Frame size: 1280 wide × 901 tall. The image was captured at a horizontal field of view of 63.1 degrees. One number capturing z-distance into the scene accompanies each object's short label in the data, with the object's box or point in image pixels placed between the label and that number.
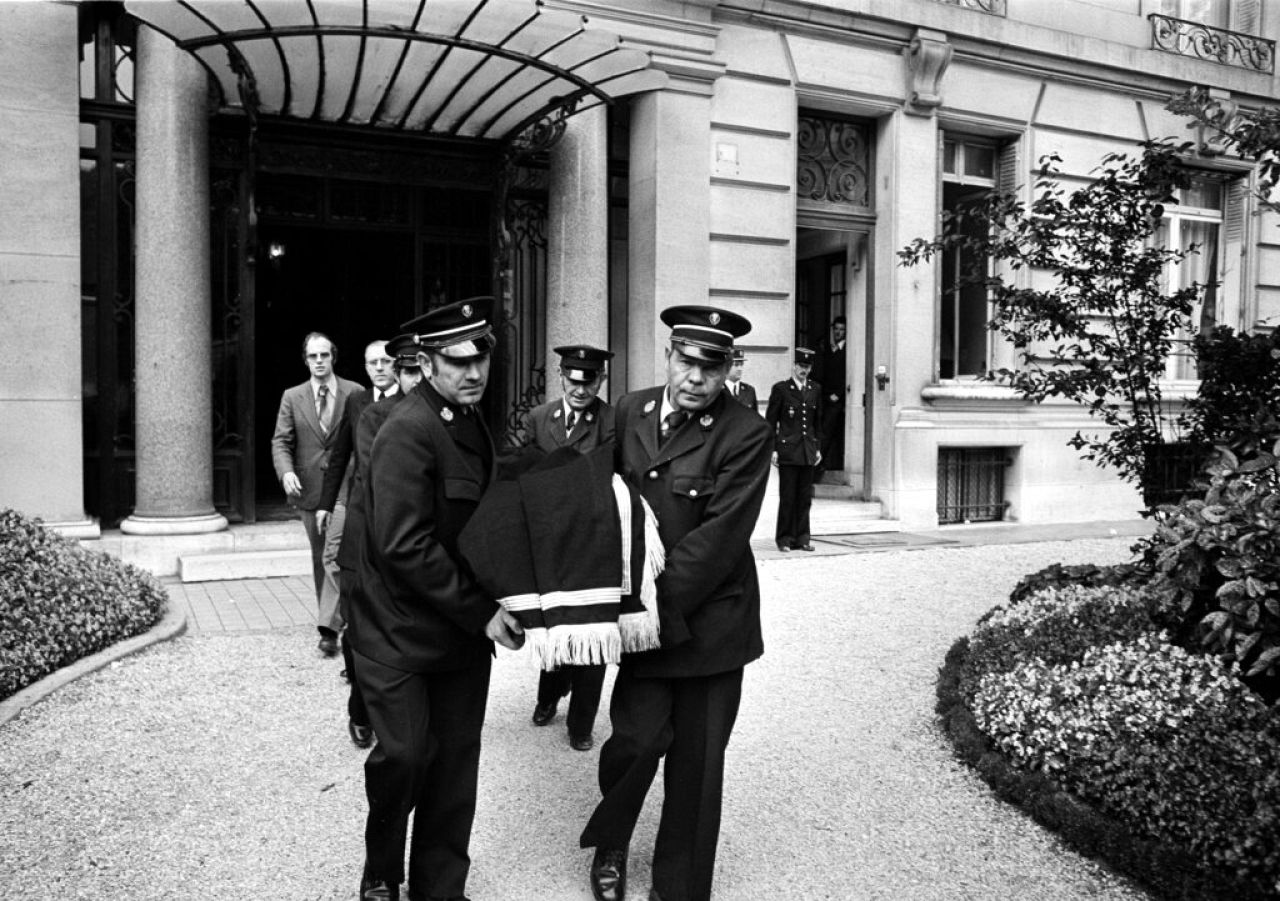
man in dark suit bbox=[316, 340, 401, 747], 6.57
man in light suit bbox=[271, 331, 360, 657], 7.29
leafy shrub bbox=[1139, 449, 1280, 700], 4.25
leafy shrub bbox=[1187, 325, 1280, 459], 6.12
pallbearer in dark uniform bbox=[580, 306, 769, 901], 3.75
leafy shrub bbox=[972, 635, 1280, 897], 4.01
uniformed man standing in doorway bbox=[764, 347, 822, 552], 11.40
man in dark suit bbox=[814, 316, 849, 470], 14.80
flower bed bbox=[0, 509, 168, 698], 6.17
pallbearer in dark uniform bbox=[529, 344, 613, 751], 5.46
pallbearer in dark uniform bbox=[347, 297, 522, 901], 3.46
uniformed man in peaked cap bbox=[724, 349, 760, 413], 11.02
